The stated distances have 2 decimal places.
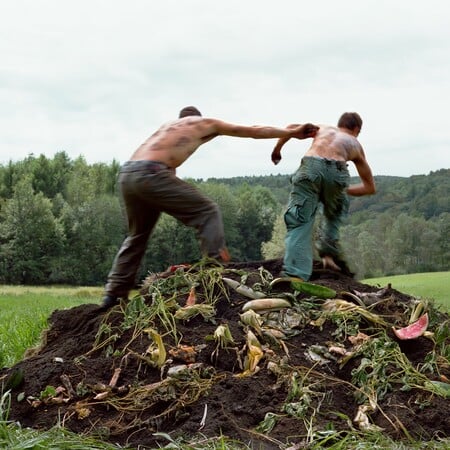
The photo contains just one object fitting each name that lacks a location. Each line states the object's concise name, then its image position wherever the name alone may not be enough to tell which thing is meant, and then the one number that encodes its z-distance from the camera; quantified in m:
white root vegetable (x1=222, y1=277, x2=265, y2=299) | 5.55
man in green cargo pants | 6.28
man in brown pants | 5.81
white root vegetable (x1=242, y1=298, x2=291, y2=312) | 5.30
